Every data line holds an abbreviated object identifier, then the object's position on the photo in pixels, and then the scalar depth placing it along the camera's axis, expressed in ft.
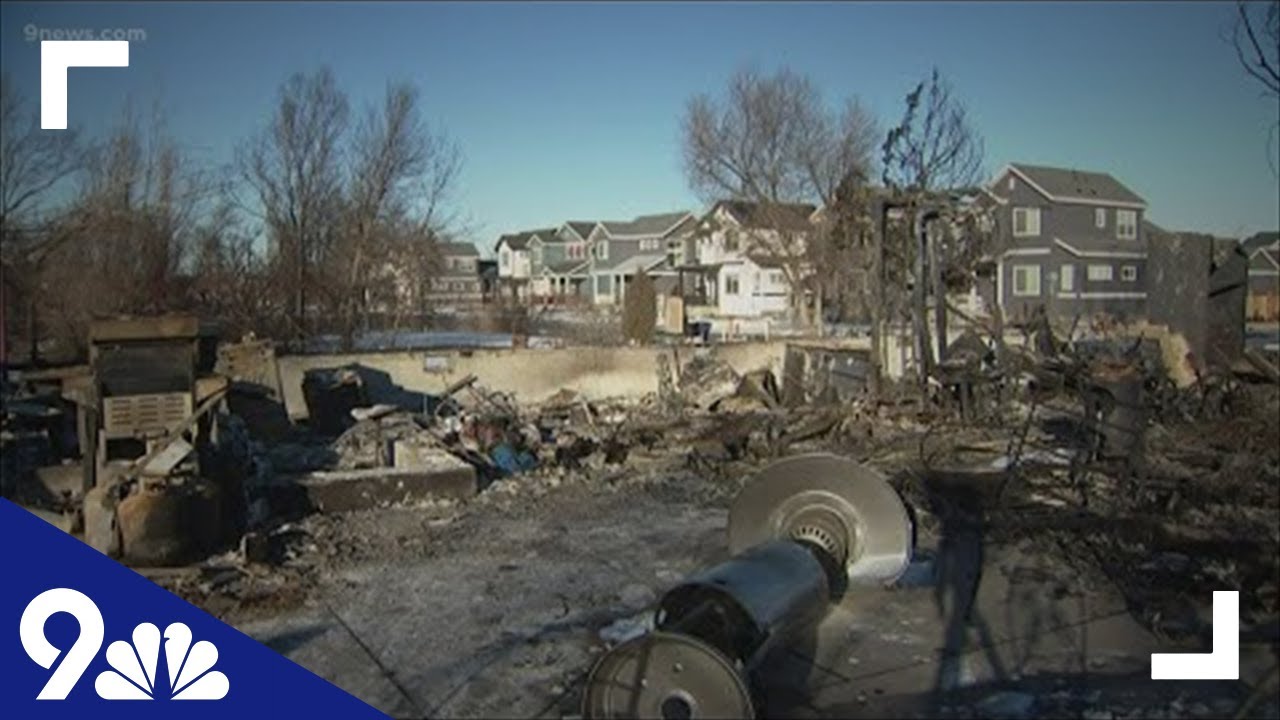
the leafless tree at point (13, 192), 84.23
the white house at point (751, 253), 134.00
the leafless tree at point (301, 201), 102.27
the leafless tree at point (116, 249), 74.28
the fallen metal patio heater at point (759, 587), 15.81
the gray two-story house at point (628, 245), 219.61
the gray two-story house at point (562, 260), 243.40
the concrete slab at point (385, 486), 35.24
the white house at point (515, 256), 276.21
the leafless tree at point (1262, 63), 32.14
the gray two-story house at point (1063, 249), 156.04
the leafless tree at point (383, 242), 102.68
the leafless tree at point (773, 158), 134.82
